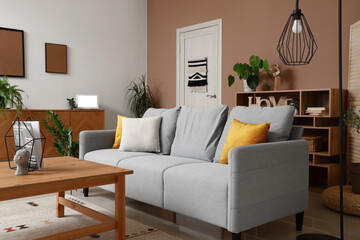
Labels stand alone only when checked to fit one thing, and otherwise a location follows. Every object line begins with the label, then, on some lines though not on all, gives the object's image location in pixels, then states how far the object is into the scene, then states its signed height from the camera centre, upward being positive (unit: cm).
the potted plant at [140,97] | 652 +25
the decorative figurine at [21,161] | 208 -30
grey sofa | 216 -43
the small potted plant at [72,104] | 569 +10
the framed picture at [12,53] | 521 +87
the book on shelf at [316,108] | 388 +3
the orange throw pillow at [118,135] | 370 -26
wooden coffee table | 185 -40
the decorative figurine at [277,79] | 448 +40
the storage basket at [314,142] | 391 -36
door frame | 548 +113
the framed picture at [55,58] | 564 +85
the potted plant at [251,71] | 455 +51
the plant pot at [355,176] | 306 -58
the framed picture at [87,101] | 584 +16
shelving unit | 379 -22
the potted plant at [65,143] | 378 -36
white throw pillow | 350 -25
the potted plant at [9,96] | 477 +20
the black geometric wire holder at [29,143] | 222 -20
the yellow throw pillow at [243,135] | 258 -18
